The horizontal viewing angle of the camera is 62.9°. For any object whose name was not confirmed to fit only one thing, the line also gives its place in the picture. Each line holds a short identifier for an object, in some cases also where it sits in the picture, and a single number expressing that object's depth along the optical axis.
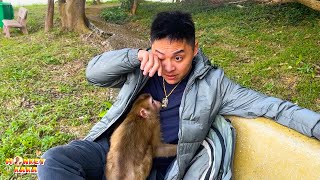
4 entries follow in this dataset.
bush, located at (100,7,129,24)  9.40
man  1.69
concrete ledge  1.55
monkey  1.77
